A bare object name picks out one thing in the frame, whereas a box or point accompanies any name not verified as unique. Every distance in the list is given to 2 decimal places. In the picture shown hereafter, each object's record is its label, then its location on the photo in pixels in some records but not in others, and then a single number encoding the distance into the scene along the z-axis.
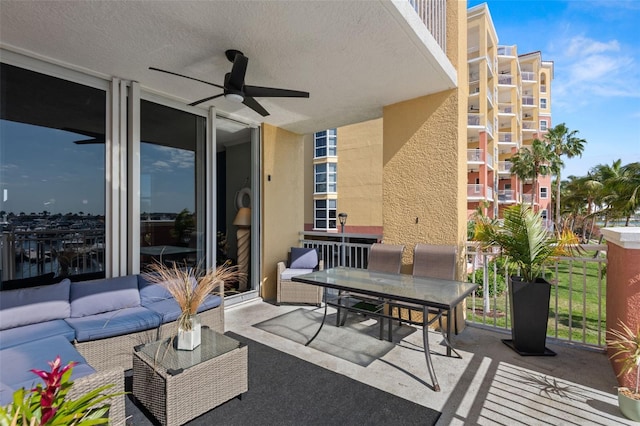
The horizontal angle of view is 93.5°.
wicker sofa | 1.85
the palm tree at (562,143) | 22.36
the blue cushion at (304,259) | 5.05
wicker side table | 1.92
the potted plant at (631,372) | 2.05
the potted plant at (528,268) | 3.01
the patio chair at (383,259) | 3.82
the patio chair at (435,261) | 3.48
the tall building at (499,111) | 20.41
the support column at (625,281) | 2.37
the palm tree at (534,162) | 21.59
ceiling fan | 2.73
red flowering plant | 0.91
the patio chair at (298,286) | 4.66
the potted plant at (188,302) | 2.18
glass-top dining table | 2.42
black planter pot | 3.00
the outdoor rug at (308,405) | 2.05
